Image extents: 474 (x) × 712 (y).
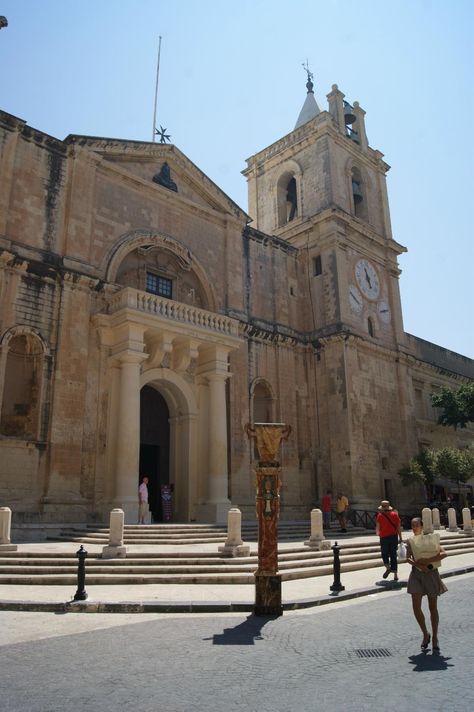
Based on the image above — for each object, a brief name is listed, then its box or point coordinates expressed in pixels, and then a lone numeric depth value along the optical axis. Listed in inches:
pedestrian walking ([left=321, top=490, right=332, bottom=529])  917.0
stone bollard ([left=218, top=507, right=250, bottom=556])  535.5
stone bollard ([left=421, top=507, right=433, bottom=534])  799.1
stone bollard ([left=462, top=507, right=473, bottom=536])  883.4
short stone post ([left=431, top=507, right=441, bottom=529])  938.1
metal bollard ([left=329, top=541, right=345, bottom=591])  435.5
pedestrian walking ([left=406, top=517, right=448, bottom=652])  274.4
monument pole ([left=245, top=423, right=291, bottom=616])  365.1
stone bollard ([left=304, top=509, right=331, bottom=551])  619.0
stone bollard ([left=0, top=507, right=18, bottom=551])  529.3
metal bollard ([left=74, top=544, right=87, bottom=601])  376.8
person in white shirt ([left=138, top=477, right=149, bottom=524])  732.7
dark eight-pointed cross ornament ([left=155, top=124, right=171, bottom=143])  1044.5
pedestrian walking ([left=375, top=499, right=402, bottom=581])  517.7
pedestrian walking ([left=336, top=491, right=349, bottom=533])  842.8
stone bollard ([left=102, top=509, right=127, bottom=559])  507.2
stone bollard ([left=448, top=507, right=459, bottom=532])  923.6
